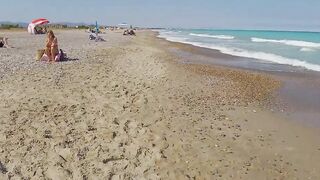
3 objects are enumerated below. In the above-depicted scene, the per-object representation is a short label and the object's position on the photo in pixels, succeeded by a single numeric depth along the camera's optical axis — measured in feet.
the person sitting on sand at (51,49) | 33.01
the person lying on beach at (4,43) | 48.68
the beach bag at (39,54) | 33.80
